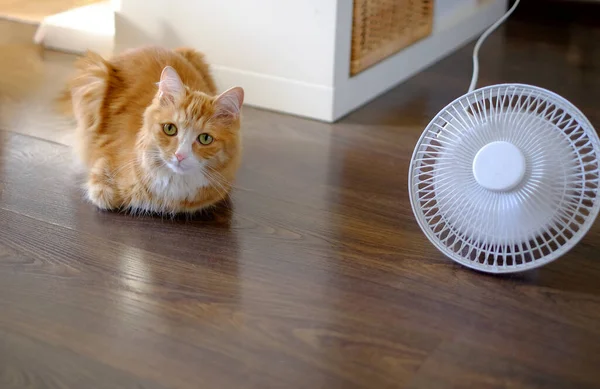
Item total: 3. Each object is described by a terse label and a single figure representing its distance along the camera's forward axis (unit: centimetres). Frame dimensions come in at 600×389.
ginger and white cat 175
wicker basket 252
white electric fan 152
